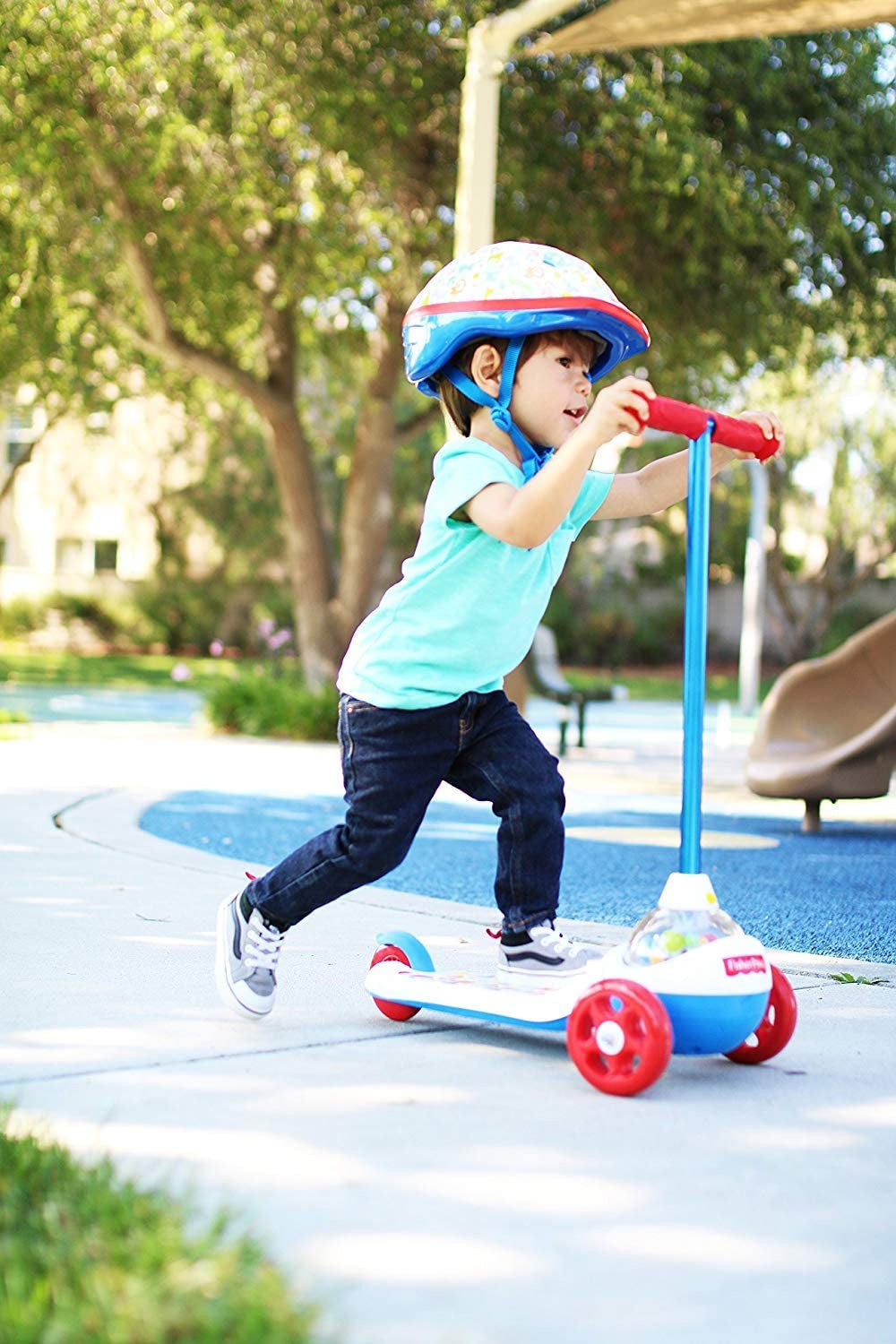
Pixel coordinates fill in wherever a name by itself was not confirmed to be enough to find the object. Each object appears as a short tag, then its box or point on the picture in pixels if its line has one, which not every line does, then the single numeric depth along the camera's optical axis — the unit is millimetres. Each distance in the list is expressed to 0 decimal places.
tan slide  7621
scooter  2918
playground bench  13078
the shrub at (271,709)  12719
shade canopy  7801
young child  3256
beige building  32906
